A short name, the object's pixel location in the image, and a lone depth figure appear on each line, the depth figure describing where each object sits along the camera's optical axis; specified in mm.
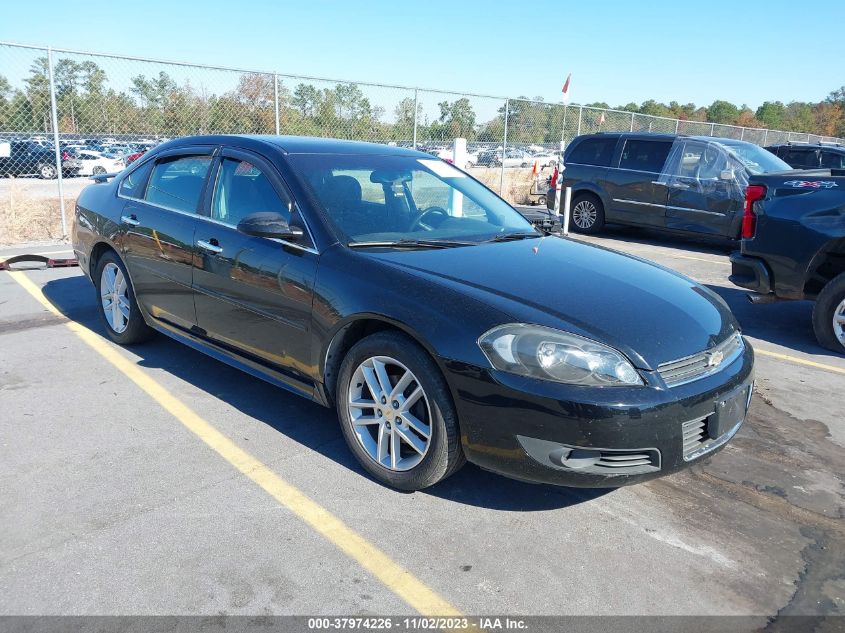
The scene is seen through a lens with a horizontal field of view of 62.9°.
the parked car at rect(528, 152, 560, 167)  17641
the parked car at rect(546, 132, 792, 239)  10609
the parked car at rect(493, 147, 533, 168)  16645
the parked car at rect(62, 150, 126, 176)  12138
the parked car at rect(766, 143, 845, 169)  13977
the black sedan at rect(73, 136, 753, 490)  2795
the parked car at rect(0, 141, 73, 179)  10406
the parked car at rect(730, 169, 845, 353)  5648
